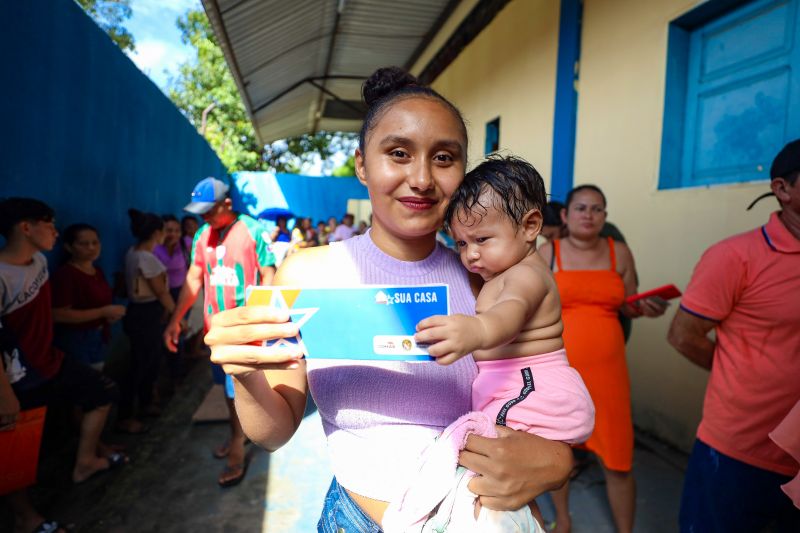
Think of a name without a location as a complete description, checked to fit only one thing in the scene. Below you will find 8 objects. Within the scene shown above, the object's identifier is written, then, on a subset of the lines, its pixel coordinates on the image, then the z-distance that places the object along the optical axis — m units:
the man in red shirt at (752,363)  1.67
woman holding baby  1.04
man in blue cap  3.25
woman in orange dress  2.42
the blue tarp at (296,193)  17.09
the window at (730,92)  2.81
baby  1.09
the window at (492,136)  6.84
